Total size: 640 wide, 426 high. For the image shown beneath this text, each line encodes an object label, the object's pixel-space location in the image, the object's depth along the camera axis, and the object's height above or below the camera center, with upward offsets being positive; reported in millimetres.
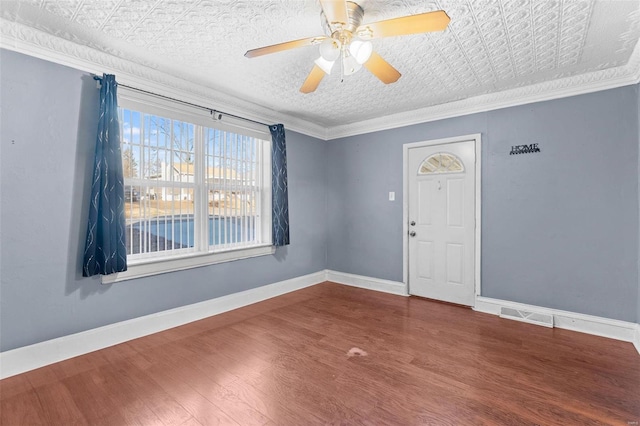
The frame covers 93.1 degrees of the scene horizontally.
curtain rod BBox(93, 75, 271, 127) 2822 +1177
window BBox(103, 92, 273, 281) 2955 +285
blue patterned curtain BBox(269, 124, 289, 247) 4141 +364
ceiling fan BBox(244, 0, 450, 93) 1648 +1069
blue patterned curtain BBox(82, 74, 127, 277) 2557 +119
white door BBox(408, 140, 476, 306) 3805 -123
